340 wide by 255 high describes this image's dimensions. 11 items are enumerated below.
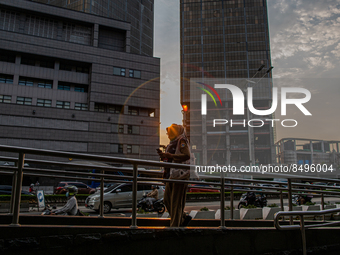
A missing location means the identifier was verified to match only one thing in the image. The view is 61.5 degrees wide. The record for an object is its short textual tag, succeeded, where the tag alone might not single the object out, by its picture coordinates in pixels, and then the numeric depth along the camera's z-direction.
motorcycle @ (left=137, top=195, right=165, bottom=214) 14.00
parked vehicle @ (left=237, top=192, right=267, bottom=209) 15.96
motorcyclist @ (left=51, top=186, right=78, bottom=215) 6.67
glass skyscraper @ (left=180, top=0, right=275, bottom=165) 98.19
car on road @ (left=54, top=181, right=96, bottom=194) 28.68
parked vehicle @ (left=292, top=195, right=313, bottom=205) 16.73
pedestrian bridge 2.95
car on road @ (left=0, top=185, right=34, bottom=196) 18.12
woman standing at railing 4.15
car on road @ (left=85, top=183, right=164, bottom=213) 14.65
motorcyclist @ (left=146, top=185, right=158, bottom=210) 14.10
